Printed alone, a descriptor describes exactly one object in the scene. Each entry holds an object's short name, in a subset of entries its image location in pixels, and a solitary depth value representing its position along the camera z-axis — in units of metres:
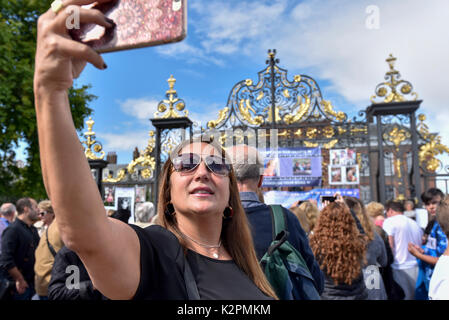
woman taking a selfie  0.79
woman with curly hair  3.16
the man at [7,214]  5.96
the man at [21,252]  4.55
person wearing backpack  1.89
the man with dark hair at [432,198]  5.26
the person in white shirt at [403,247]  4.87
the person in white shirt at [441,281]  2.06
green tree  10.20
